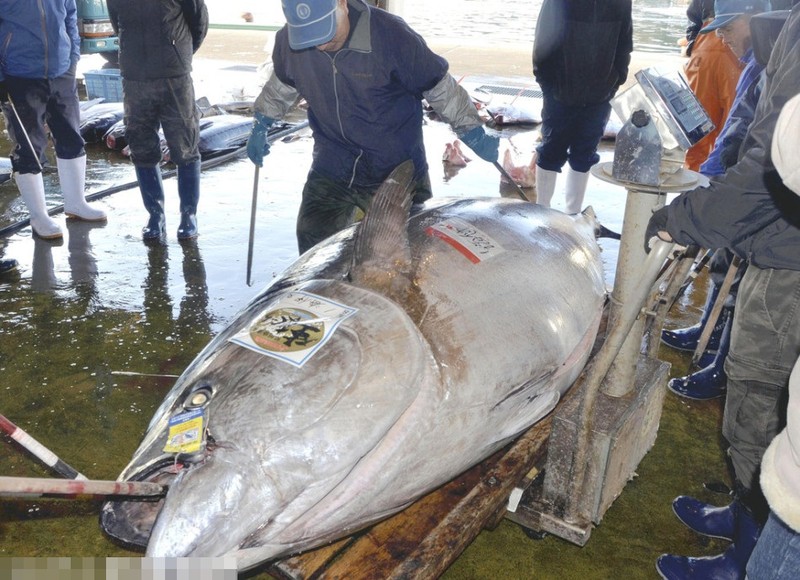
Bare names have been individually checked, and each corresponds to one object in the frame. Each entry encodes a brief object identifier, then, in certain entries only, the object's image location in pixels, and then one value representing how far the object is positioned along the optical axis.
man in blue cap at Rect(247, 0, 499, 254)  3.31
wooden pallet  1.99
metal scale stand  2.11
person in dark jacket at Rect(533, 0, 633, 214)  5.00
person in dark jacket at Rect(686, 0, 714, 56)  5.20
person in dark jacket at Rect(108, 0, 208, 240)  4.93
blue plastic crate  8.95
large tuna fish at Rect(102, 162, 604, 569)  1.61
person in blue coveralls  4.86
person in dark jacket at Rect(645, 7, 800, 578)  1.95
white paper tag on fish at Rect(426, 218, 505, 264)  2.39
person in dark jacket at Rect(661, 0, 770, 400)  3.42
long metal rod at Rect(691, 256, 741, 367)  3.13
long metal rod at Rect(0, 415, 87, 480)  1.63
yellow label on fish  1.62
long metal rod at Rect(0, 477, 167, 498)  1.28
